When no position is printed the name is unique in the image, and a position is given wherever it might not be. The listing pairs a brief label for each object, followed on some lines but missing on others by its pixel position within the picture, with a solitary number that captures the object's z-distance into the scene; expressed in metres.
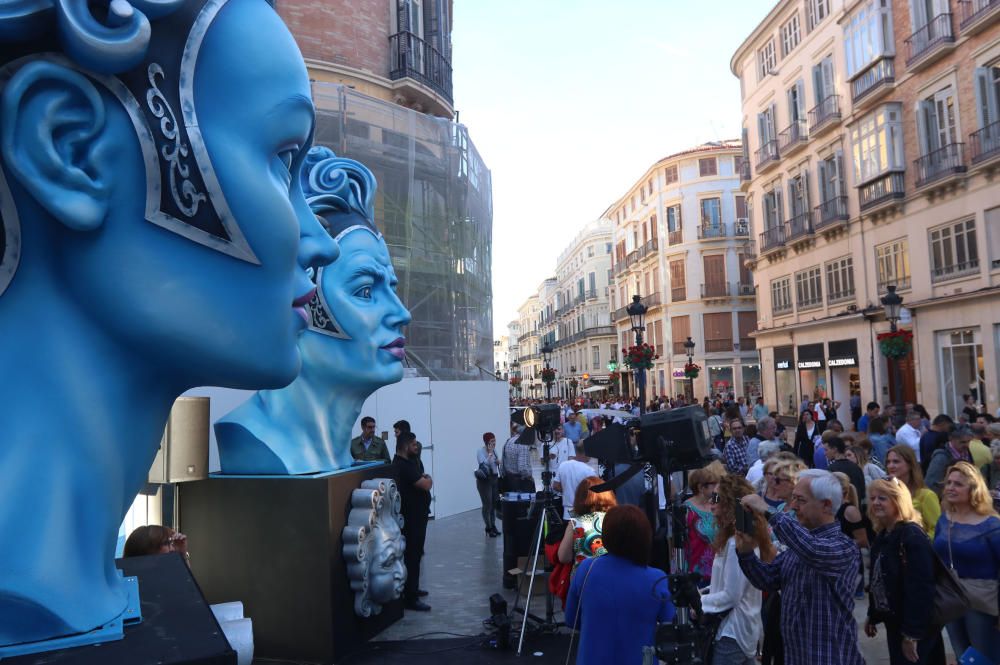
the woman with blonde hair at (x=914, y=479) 6.46
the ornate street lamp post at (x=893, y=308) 17.16
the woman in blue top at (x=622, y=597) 3.83
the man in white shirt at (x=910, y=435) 10.98
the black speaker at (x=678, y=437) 4.66
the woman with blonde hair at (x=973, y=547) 5.07
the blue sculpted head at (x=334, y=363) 6.53
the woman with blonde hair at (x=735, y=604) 4.64
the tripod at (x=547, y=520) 7.36
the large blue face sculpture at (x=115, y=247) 1.20
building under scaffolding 14.80
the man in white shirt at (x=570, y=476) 7.76
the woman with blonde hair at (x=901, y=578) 4.68
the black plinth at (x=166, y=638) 1.23
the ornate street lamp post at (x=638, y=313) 17.23
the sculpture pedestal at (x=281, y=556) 6.16
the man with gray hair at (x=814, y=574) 4.08
